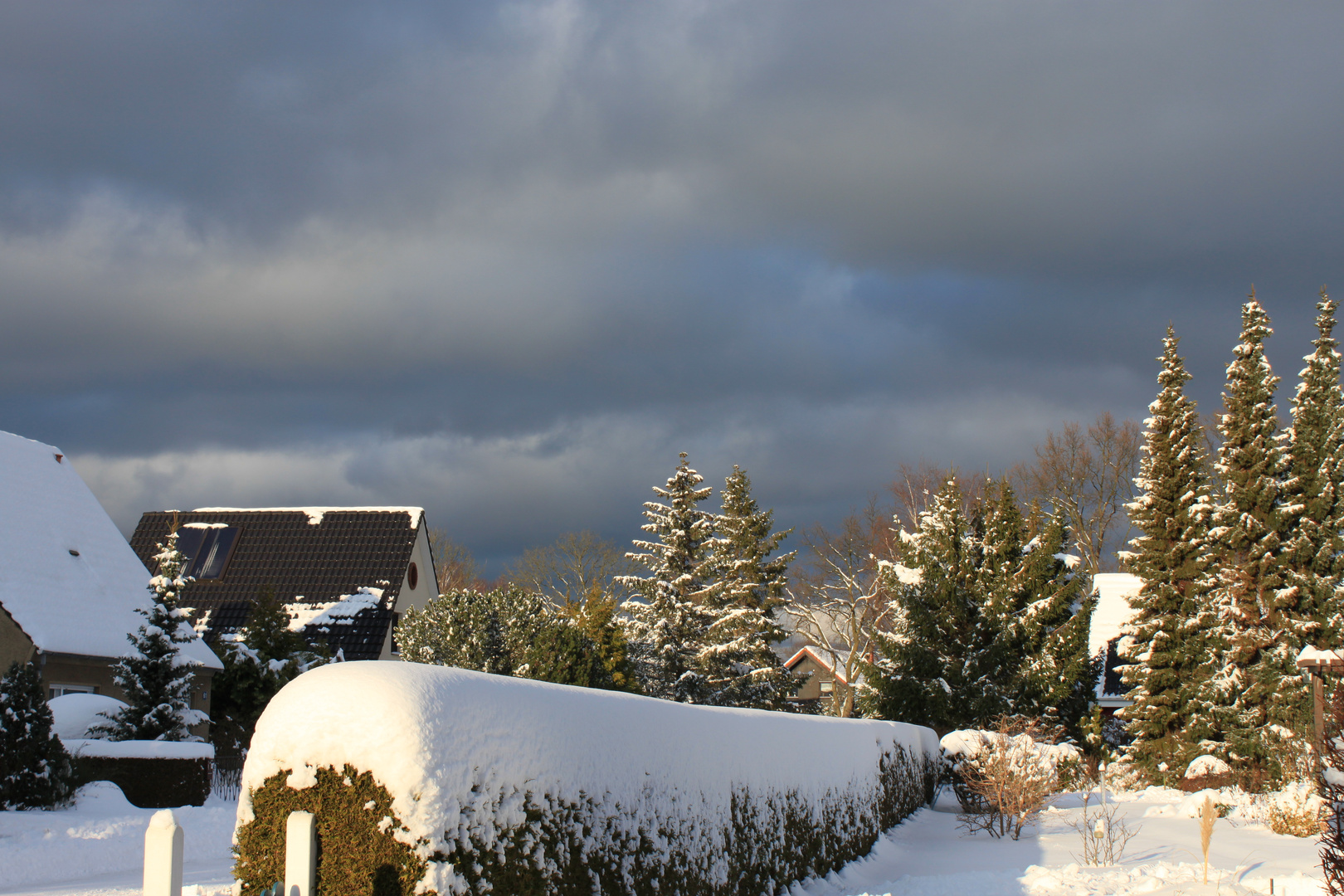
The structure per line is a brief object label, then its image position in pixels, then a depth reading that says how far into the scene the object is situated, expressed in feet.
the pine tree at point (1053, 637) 91.66
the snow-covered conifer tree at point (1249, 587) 79.05
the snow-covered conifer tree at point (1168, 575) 87.15
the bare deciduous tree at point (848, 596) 143.33
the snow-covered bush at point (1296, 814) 53.11
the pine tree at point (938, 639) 90.22
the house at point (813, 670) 246.56
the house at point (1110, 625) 121.08
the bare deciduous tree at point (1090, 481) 145.69
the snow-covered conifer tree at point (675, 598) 102.12
